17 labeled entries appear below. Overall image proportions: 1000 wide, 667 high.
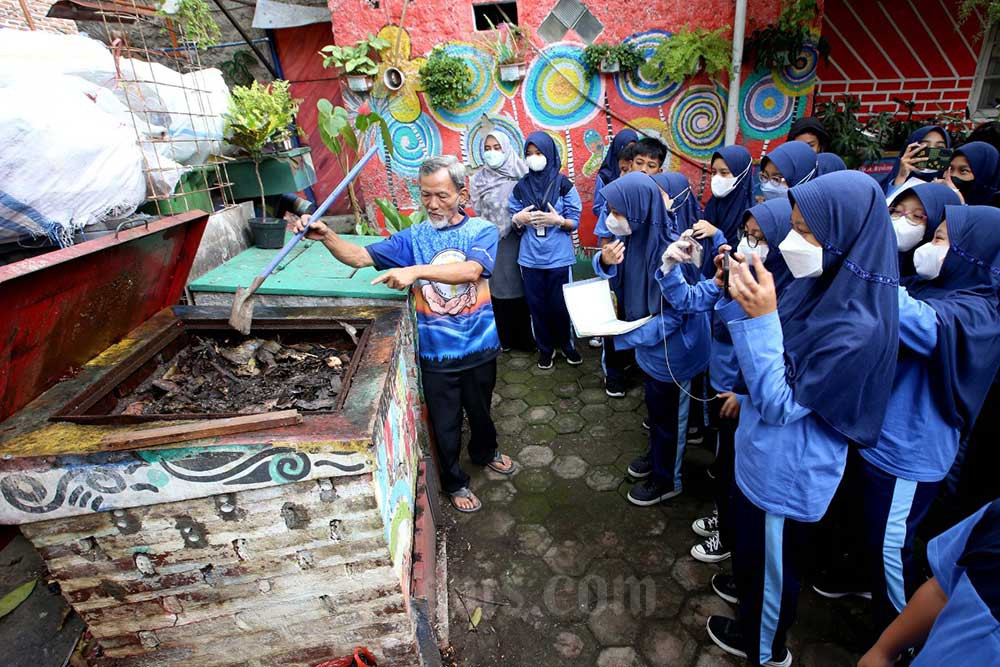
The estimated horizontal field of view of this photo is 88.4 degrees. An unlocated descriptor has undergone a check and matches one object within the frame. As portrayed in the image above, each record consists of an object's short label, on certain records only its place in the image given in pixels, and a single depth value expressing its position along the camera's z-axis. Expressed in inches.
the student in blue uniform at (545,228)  175.2
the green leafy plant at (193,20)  143.6
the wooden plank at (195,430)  61.5
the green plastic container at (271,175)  158.1
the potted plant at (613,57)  211.2
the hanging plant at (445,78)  213.8
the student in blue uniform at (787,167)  141.2
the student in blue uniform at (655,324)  112.6
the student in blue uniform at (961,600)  41.8
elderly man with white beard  103.1
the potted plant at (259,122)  142.9
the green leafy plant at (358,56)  210.7
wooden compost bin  63.4
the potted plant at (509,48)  214.2
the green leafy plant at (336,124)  156.4
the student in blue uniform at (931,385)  72.1
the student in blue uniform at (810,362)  63.7
